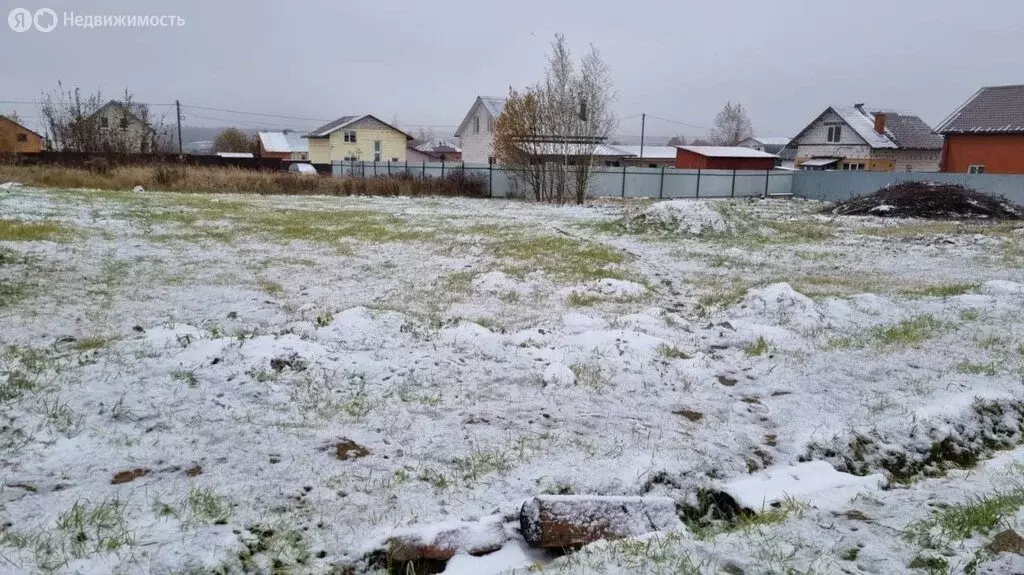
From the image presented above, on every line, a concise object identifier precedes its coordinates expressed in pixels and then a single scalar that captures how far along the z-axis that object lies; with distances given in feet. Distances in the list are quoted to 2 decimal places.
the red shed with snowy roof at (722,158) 131.54
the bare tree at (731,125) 273.13
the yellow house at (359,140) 157.89
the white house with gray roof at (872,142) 126.21
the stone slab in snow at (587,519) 7.72
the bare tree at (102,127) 103.24
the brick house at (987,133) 88.38
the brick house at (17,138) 123.65
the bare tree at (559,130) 74.18
